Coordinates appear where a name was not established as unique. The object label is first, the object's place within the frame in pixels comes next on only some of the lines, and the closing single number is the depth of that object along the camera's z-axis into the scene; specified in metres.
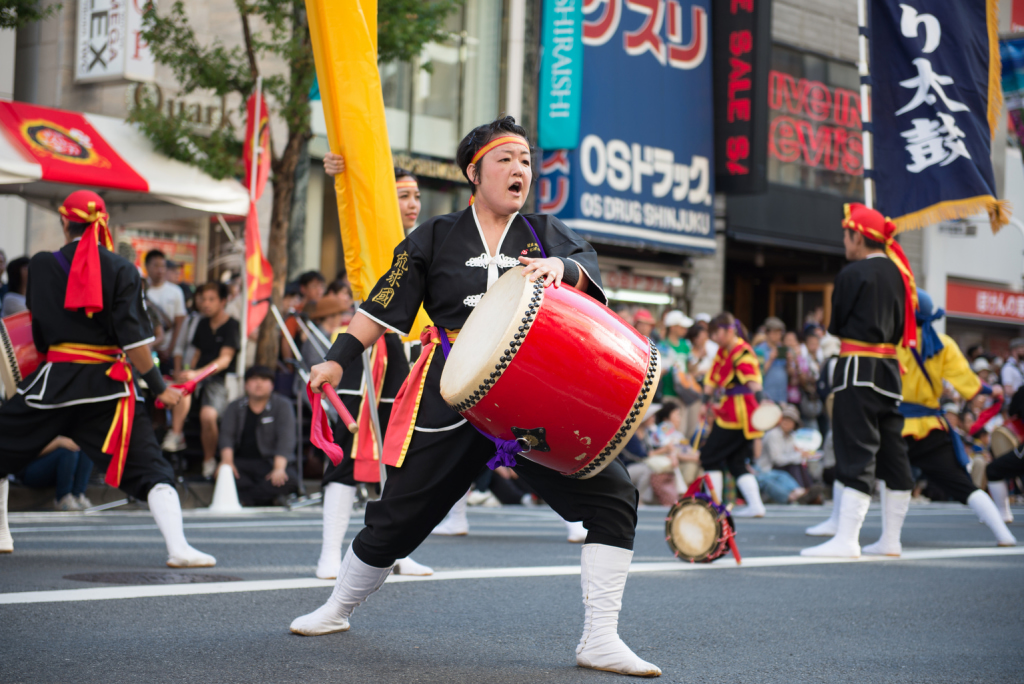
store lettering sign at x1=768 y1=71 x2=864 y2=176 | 23.17
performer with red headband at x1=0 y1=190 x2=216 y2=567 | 5.89
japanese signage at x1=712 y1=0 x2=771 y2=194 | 21.23
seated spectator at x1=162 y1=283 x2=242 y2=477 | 10.70
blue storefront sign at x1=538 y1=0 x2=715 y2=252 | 19.59
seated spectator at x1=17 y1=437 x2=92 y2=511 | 9.38
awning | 10.38
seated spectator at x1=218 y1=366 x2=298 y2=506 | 10.55
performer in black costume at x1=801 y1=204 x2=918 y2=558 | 7.35
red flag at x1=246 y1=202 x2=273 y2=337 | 11.49
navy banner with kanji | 9.59
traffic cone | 10.04
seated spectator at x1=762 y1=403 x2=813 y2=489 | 13.76
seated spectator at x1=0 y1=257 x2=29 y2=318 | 9.61
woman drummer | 3.87
